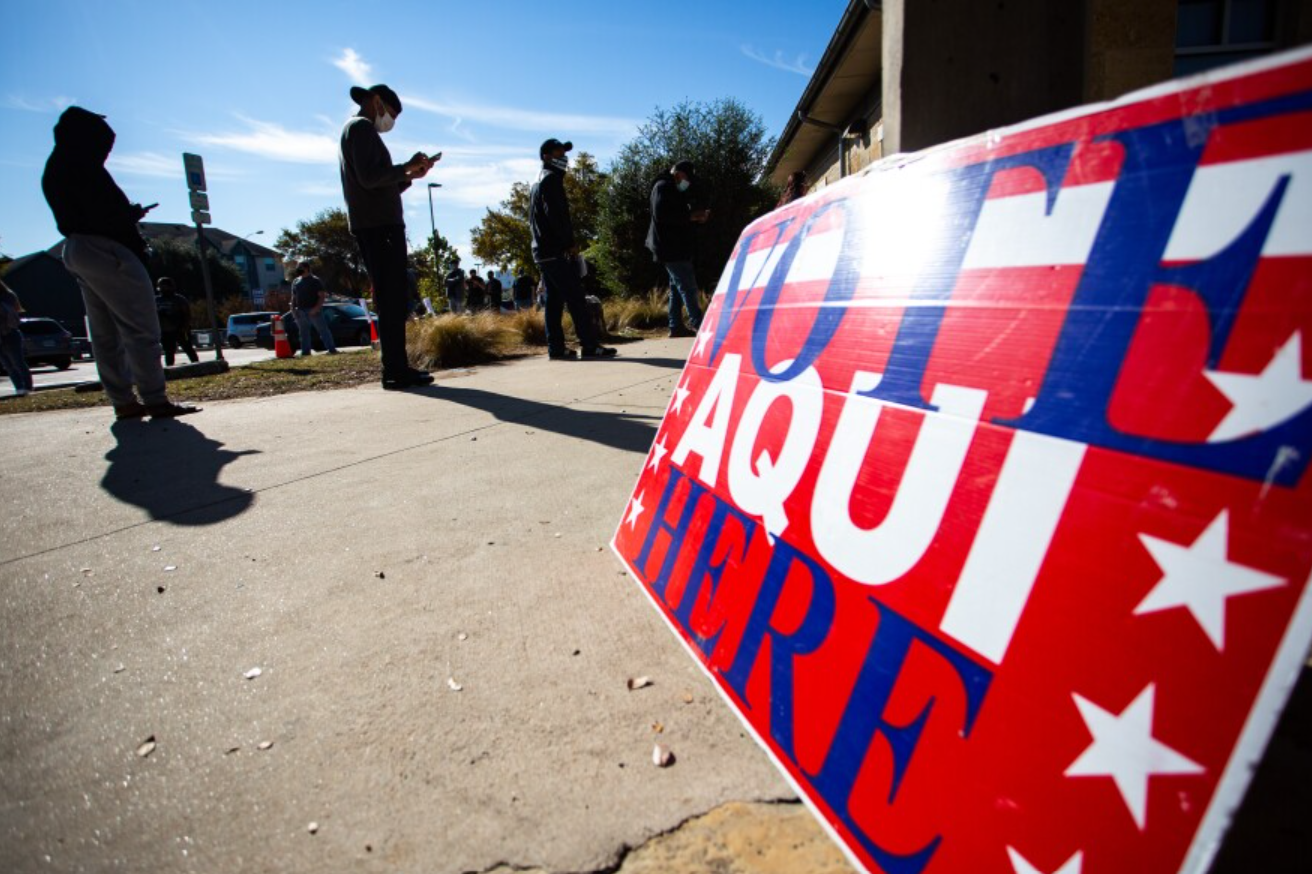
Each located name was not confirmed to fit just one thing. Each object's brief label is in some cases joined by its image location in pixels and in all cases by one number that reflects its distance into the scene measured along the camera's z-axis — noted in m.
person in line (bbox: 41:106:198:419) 3.79
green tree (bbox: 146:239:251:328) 44.56
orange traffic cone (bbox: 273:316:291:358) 13.15
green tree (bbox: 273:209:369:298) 50.44
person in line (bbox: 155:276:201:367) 11.38
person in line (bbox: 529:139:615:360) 5.98
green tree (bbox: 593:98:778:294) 13.40
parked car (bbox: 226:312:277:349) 28.06
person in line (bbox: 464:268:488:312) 17.23
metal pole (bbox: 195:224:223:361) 9.28
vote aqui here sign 0.60
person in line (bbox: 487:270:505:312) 20.95
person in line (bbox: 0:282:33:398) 8.58
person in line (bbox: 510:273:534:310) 15.48
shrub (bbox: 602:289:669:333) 10.88
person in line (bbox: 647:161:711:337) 6.78
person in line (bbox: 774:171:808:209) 8.47
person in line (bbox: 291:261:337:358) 12.02
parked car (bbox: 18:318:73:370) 19.25
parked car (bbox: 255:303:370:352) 19.05
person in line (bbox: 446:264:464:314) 15.63
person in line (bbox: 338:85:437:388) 4.50
